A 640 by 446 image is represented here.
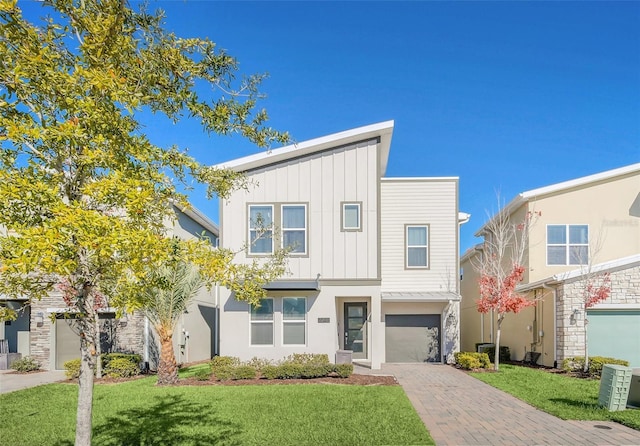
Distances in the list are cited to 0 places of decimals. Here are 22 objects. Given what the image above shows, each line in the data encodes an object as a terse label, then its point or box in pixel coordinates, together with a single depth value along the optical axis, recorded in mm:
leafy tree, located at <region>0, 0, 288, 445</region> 3762
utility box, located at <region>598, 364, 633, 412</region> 9759
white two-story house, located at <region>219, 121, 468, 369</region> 16281
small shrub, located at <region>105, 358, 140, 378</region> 14906
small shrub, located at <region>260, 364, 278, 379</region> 13953
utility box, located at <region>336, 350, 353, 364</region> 15562
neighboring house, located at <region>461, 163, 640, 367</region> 16172
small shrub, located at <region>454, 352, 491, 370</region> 16219
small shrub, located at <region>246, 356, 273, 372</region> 15070
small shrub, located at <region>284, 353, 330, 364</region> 14734
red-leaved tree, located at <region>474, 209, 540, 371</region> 16688
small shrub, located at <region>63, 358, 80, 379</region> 14680
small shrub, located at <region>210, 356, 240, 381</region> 13930
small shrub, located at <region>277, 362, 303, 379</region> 13969
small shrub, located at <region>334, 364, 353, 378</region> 13883
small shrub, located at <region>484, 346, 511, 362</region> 19641
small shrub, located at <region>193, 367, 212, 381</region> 13955
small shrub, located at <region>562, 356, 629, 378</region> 14516
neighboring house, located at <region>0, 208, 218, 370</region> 16719
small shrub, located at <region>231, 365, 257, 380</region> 14006
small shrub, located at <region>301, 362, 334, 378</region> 14016
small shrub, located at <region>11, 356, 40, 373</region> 16938
